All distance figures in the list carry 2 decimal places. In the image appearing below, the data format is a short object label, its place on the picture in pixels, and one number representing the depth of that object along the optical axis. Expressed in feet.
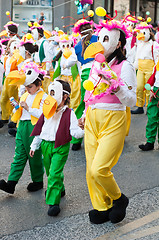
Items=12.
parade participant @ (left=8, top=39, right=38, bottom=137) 26.24
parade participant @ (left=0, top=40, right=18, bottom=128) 27.12
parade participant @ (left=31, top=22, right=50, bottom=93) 31.71
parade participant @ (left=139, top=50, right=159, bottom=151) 21.30
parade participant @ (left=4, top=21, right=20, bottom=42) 32.73
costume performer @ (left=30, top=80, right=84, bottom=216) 13.29
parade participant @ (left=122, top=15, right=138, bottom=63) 33.71
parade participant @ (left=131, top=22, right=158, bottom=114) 29.73
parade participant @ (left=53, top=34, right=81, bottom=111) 22.59
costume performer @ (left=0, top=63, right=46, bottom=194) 14.98
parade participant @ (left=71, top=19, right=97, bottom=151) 19.70
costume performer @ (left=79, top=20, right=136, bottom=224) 11.60
